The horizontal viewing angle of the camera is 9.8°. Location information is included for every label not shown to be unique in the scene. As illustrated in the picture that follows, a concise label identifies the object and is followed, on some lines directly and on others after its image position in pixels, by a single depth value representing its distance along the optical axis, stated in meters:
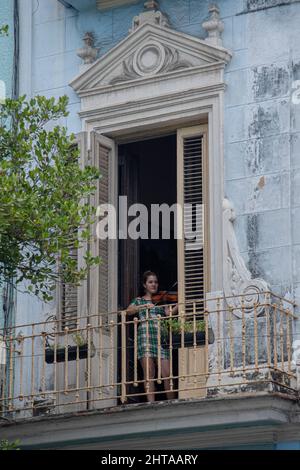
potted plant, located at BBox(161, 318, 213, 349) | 15.63
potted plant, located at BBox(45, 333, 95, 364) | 16.05
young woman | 16.00
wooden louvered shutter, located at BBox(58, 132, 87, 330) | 16.48
